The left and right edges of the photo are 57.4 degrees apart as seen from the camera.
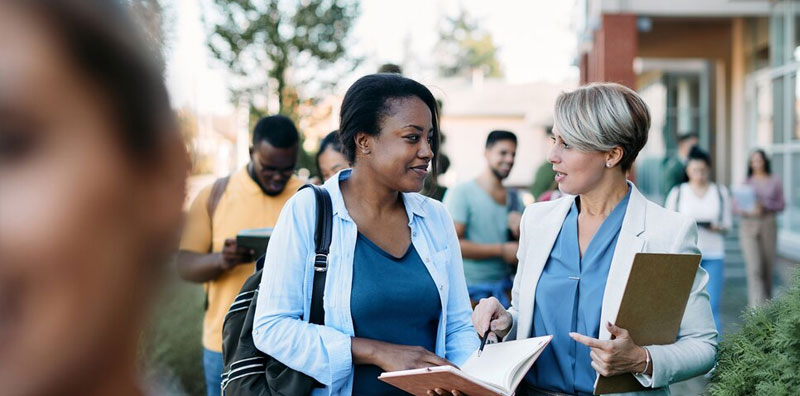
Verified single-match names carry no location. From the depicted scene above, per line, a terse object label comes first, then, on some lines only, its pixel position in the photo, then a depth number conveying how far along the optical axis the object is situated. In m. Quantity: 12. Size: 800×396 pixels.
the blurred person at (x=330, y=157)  4.86
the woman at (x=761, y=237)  10.03
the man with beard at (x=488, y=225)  5.11
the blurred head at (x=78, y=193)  0.51
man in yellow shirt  3.91
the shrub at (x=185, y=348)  5.96
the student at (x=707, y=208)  7.23
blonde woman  2.61
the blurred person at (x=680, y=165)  9.69
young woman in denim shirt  2.39
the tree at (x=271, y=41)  13.46
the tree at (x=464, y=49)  75.56
